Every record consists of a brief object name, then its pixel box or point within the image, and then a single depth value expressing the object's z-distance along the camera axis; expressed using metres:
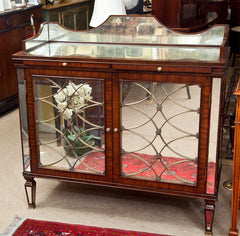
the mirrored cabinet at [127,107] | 2.33
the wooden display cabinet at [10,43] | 4.36
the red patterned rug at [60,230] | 2.51
